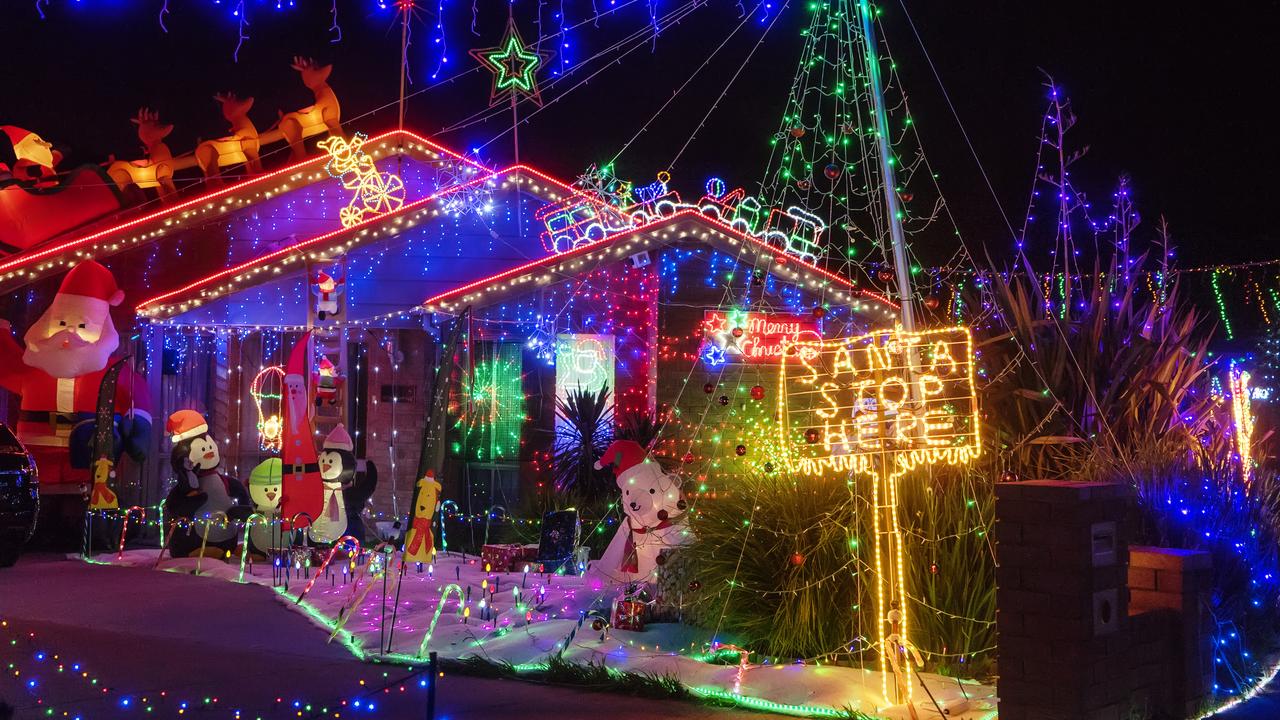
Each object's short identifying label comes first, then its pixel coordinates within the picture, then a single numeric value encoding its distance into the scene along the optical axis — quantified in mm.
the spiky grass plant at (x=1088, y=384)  8727
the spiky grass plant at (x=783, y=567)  7172
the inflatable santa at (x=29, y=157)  17984
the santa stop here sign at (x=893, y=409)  6340
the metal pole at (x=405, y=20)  11597
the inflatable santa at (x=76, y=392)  14273
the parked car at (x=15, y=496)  11219
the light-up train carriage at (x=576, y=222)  15992
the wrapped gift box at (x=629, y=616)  8266
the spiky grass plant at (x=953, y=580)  6809
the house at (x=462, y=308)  14367
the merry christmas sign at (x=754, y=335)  14128
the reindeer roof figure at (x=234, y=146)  18328
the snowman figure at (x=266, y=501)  13307
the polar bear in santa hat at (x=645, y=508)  9867
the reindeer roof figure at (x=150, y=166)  18359
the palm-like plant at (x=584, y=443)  13867
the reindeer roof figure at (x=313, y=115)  18516
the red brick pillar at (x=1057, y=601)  5191
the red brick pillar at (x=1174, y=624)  6070
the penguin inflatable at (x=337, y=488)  13609
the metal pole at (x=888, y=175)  6691
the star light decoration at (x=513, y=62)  10672
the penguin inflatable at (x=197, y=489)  13336
